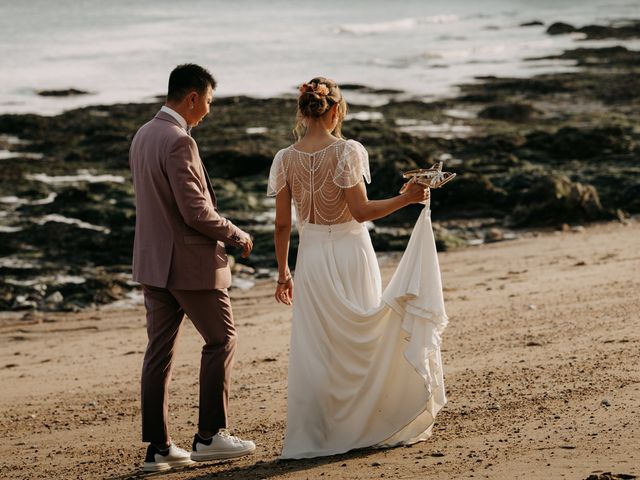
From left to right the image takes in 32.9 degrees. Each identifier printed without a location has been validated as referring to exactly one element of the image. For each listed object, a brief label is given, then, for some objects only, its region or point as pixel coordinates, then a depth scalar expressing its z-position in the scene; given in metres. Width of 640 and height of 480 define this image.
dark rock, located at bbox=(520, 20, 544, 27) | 59.78
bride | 5.20
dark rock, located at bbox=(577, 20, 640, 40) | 46.06
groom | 5.03
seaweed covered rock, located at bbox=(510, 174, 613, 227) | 13.96
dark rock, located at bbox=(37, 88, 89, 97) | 31.30
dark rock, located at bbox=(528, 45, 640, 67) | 34.09
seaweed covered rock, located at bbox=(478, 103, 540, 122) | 23.53
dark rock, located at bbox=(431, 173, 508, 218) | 14.94
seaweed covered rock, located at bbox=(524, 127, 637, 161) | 17.89
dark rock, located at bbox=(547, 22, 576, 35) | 51.84
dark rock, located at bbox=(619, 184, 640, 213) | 14.39
